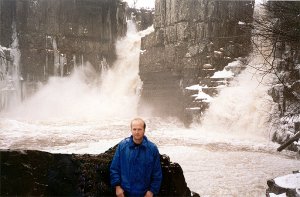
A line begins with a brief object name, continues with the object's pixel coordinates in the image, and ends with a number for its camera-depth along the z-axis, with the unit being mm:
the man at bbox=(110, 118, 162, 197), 3812
